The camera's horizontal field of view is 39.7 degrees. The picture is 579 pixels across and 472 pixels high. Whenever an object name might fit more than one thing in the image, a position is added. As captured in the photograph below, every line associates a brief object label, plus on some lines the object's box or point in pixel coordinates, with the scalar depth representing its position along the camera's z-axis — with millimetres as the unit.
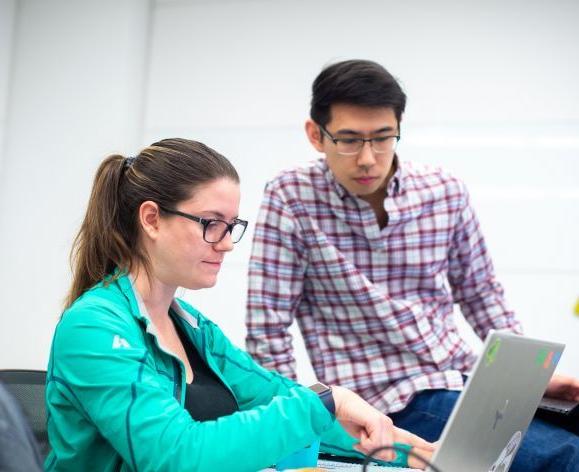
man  2084
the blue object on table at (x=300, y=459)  1357
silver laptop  1066
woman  1153
